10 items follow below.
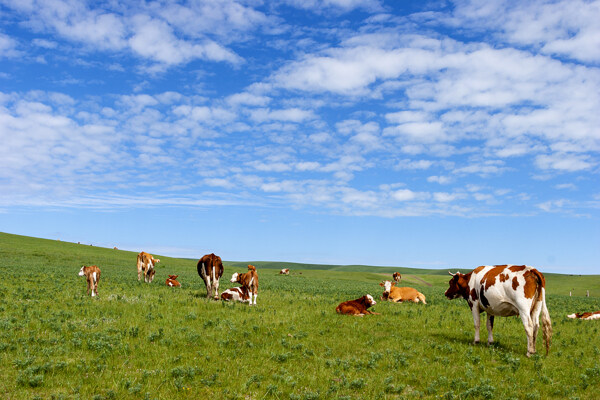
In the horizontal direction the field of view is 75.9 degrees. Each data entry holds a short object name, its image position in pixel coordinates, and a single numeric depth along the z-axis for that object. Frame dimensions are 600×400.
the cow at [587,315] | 22.53
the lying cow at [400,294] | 26.35
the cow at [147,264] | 31.56
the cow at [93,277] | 20.80
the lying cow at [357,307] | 18.61
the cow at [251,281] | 20.20
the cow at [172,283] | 28.49
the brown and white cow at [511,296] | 11.99
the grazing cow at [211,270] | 20.59
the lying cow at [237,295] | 21.17
